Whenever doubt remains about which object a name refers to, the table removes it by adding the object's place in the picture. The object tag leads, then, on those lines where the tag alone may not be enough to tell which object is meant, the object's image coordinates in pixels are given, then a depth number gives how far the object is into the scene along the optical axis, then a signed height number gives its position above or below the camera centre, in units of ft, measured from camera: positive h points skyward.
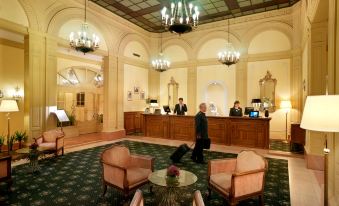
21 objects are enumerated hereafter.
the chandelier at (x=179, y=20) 16.79 +6.71
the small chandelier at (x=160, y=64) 33.63 +5.92
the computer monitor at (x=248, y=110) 27.70 -1.01
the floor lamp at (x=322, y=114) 6.91 -0.37
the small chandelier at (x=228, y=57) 29.07 +6.17
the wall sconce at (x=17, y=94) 29.40 +1.01
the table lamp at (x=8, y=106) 20.09 -0.45
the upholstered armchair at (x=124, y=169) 11.89 -4.18
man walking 20.18 -2.93
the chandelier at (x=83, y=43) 22.34 +6.23
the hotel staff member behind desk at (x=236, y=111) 27.84 -1.13
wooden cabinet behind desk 36.79 -3.57
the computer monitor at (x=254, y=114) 26.32 -1.44
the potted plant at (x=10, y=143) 20.25 -4.00
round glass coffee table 10.32 -4.07
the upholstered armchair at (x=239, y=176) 11.02 -4.20
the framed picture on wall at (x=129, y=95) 37.10 +1.10
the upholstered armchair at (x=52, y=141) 20.85 -3.99
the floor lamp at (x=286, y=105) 30.58 -0.35
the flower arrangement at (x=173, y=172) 10.32 -3.38
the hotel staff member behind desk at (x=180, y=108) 32.32 -0.98
